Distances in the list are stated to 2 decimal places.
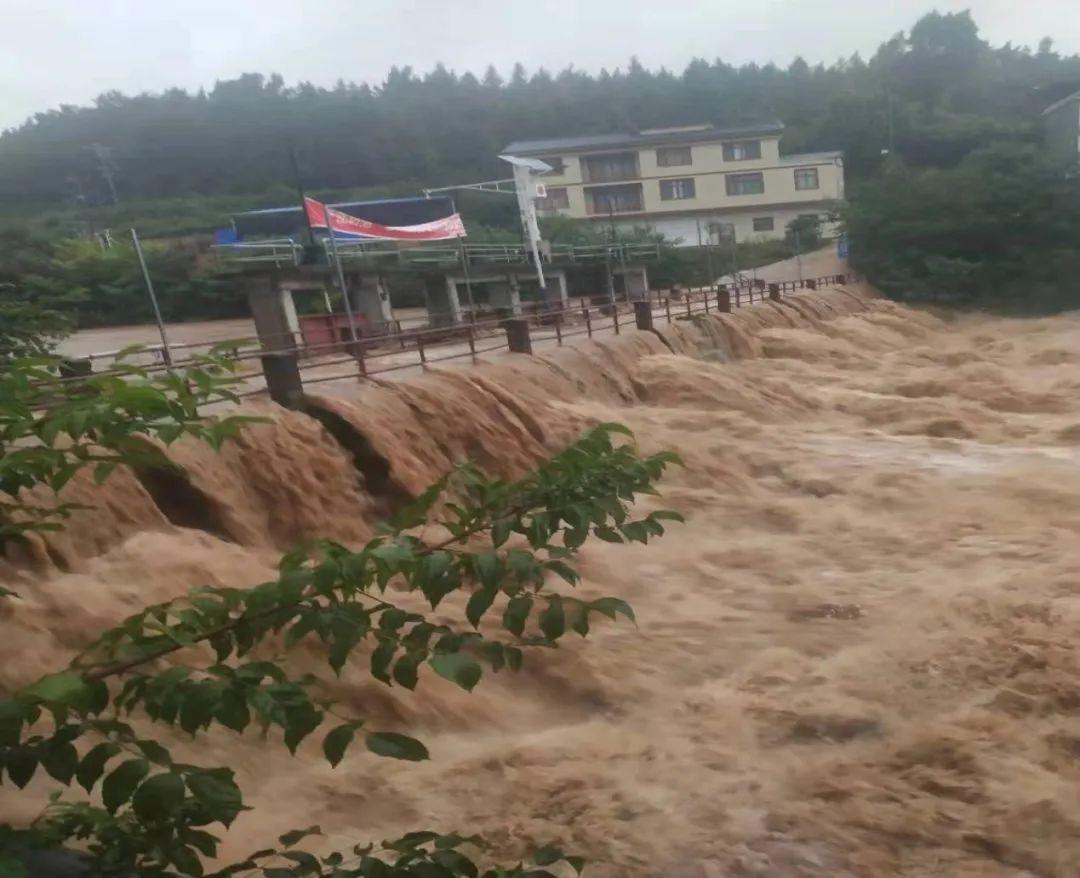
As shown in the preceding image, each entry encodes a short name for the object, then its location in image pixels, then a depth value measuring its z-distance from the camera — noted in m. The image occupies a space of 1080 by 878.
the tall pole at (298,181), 13.15
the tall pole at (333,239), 13.87
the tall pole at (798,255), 37.34
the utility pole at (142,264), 10.40
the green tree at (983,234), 29.88
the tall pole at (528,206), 22.22
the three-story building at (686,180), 38.31
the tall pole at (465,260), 19.73
